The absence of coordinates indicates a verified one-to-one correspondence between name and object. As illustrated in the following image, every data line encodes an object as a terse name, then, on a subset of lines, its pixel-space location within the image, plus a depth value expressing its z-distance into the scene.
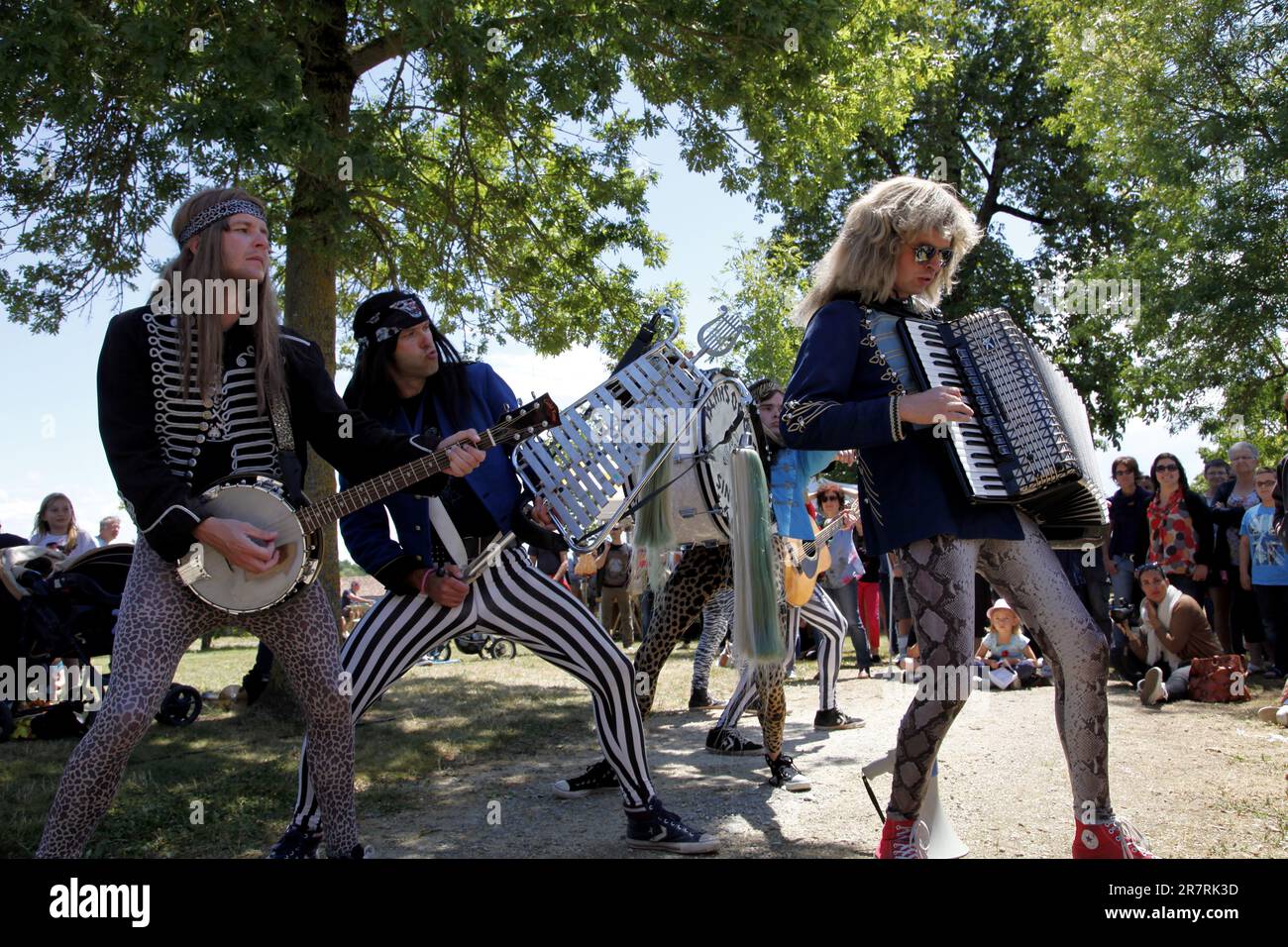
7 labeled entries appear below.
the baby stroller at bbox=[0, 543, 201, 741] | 8.07
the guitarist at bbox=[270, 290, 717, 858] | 4.27
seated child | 10.19
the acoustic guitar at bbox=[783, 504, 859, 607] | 6.26
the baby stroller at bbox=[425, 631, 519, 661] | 15.72
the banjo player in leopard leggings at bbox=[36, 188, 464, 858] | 3.38
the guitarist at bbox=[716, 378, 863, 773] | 6.49
